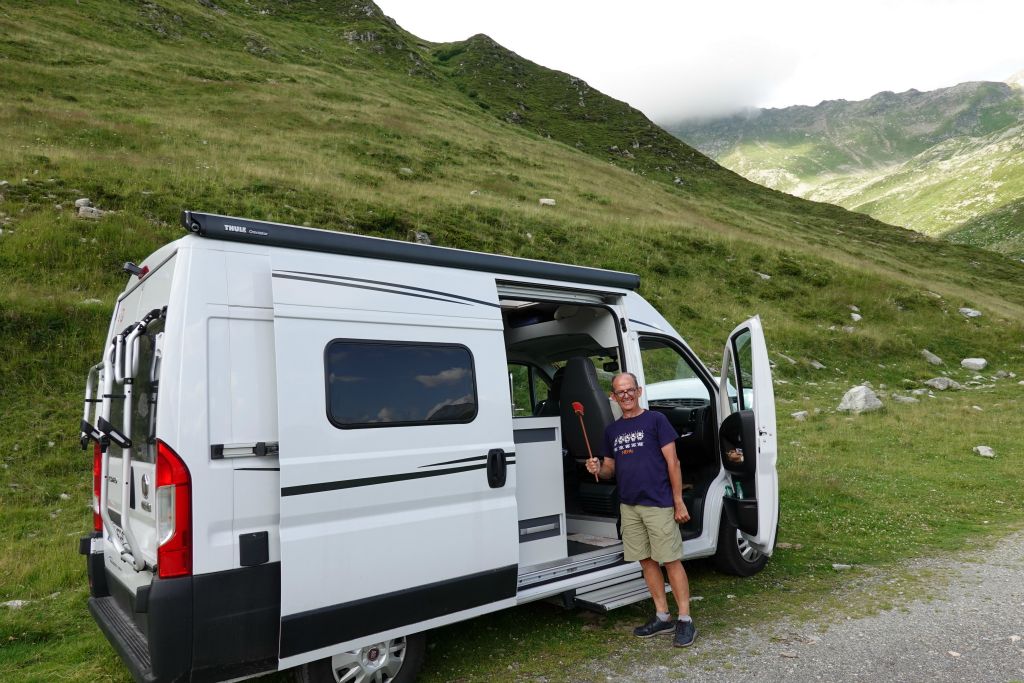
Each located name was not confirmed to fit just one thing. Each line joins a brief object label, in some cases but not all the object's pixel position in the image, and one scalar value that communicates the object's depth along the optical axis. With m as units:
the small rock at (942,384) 18.06
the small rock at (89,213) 14.27
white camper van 3.54
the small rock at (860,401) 14.16
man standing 5.06
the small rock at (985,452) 11.02
